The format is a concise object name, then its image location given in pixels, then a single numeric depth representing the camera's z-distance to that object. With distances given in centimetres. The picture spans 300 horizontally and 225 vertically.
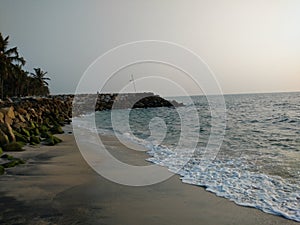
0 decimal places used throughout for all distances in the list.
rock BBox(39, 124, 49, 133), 1321
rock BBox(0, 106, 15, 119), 1198
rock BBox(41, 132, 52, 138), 1183
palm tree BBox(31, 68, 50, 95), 5385
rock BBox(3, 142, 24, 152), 849
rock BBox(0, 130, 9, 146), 868
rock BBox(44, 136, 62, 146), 1027
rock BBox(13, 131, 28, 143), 998
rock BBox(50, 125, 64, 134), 1398
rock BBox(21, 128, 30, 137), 1086
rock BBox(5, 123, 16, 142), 938
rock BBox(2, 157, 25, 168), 652
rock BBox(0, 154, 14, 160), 731
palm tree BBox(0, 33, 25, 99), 2545
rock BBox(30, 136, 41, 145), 1008
